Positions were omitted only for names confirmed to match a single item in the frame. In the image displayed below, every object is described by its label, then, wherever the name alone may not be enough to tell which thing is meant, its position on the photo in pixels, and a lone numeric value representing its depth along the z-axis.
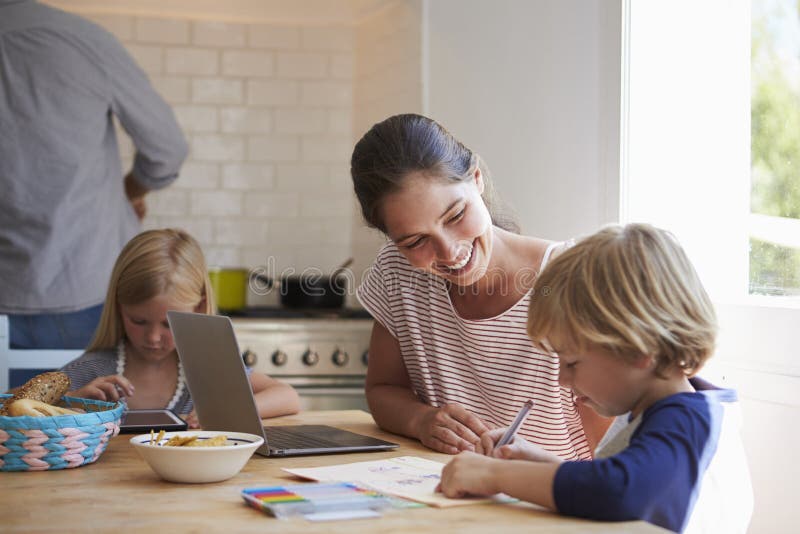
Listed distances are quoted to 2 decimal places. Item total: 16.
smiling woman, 1.88
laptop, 1.68
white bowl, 1.41
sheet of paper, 1.35
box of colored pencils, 1.25
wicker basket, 1.55
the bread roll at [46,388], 1.74
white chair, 2.64
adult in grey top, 2.88
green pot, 4.09
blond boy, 1.23
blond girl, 2.37
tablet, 1.98
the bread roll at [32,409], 1.58
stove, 3.72
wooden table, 1.19
